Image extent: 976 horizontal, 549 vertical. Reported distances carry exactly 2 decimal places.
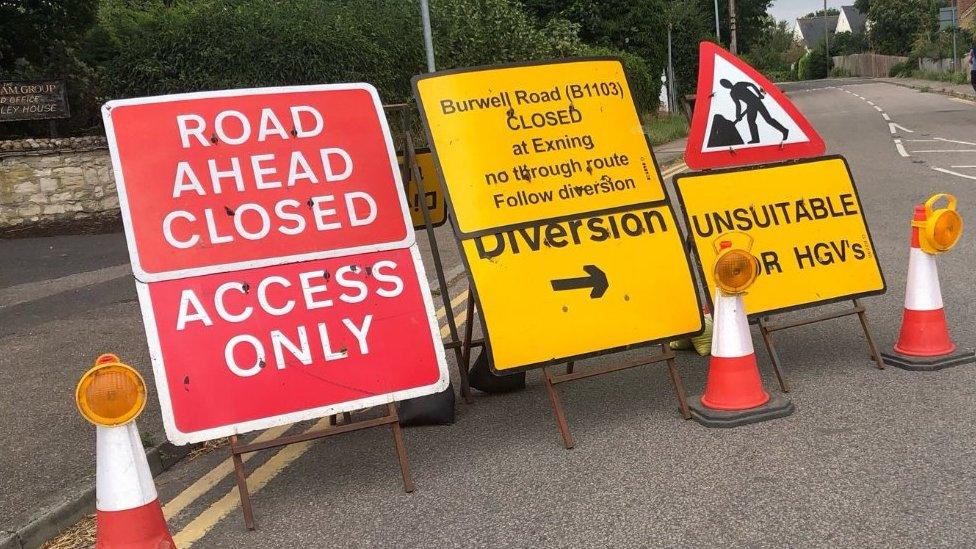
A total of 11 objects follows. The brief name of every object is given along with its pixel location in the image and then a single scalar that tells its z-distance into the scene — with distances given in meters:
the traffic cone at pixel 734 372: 4.79
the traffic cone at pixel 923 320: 5.43
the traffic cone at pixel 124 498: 3.51
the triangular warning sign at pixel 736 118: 5.54
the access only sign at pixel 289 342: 4.14
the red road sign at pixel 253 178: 4.32
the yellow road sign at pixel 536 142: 4.87
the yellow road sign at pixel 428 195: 5.88
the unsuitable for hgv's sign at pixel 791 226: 5.33
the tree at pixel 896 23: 70.28
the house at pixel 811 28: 143.38
